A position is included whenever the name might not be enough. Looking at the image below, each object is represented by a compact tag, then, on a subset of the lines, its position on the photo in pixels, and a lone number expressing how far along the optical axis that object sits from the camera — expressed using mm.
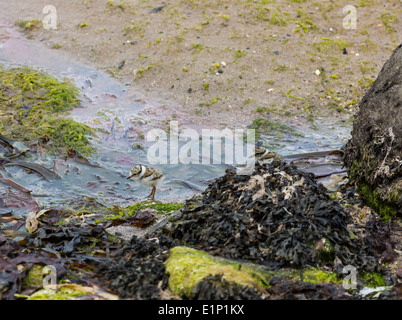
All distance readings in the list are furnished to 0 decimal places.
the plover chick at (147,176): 6578
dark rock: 4914
